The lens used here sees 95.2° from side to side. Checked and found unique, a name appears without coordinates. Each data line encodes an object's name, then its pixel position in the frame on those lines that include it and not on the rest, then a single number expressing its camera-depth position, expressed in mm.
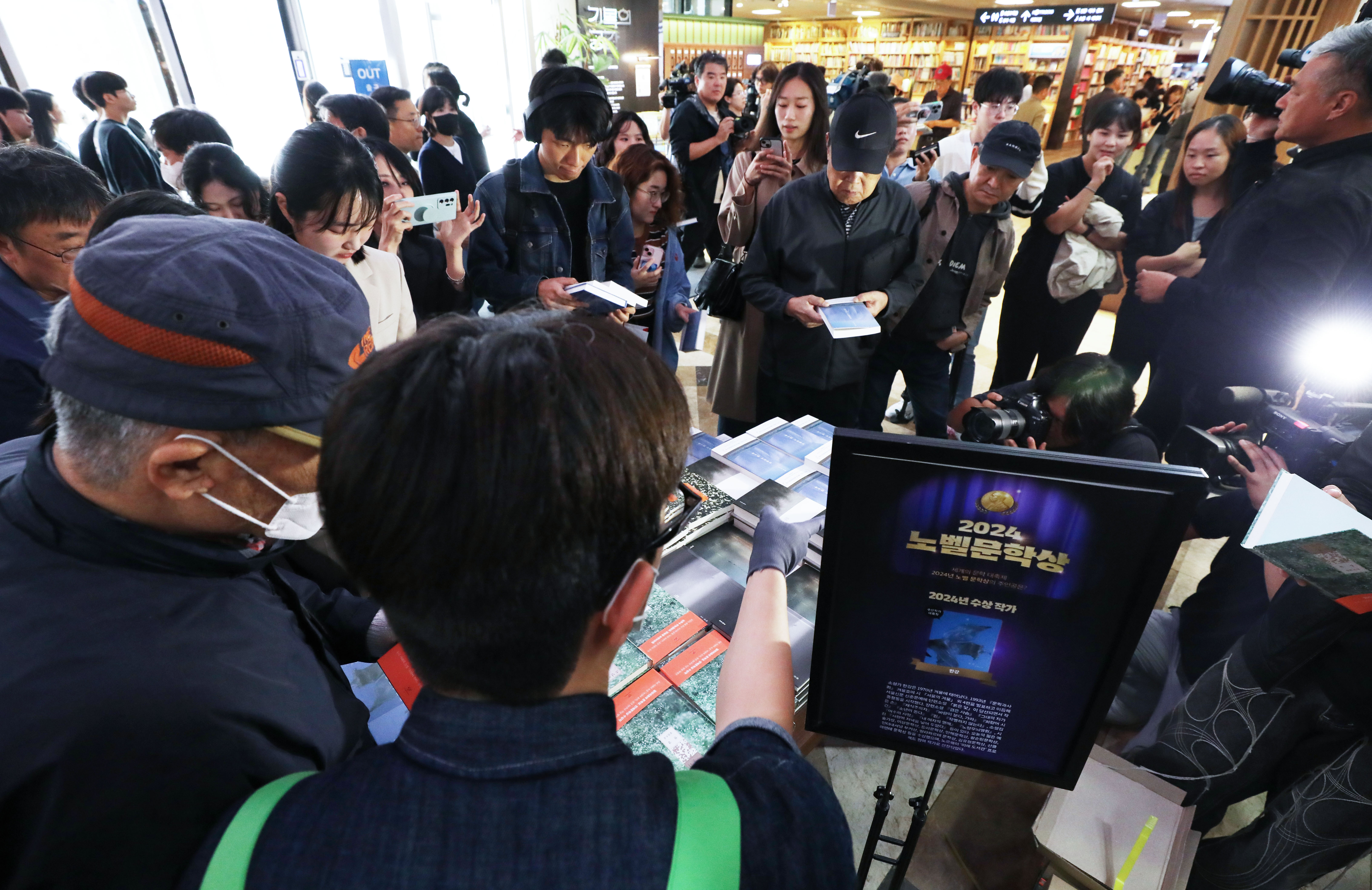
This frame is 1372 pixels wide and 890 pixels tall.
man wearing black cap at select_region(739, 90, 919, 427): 2189
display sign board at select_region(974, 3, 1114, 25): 10945
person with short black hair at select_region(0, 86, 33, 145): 3863
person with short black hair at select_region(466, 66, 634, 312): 2281
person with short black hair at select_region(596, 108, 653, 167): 3934
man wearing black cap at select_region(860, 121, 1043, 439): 2504
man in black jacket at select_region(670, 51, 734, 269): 4902
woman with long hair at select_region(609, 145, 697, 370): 2990
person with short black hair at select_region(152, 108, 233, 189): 3143
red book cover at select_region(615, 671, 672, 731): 1190
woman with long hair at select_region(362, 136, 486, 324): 2496
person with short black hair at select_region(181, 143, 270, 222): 2088
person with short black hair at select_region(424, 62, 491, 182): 4969
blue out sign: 5512
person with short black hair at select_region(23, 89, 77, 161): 4340
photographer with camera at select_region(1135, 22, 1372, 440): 1816
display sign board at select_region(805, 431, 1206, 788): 764
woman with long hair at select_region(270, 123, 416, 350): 1652
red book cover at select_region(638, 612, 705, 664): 1305
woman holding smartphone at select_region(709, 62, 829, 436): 2818
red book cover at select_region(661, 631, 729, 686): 1265
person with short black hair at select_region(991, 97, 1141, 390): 2934
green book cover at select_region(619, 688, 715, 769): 1132
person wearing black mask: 3965
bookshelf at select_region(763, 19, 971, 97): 14312
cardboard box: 1254
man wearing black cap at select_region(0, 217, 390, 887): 576
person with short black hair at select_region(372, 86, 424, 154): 4230
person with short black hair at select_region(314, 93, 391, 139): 3252
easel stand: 1113
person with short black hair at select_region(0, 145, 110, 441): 1434
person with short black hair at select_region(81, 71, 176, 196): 4094
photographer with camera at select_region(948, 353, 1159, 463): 1799
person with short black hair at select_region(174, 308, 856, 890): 507
